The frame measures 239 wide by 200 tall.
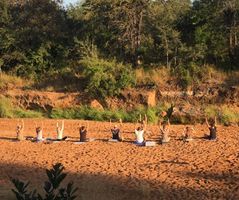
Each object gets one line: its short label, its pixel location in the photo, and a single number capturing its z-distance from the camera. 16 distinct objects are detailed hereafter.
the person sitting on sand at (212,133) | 22.92
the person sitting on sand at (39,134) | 23.89
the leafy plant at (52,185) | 5.95
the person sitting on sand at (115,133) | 23.64
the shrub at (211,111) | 28.78
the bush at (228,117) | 27.83
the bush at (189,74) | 32.59
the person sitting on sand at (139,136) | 22.59
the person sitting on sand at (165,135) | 22.61
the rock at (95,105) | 32.31
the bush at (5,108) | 32.18
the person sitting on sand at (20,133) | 24.14
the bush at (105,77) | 32.72
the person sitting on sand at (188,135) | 23.03
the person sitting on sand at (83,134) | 23.44
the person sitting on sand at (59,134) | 24.28
